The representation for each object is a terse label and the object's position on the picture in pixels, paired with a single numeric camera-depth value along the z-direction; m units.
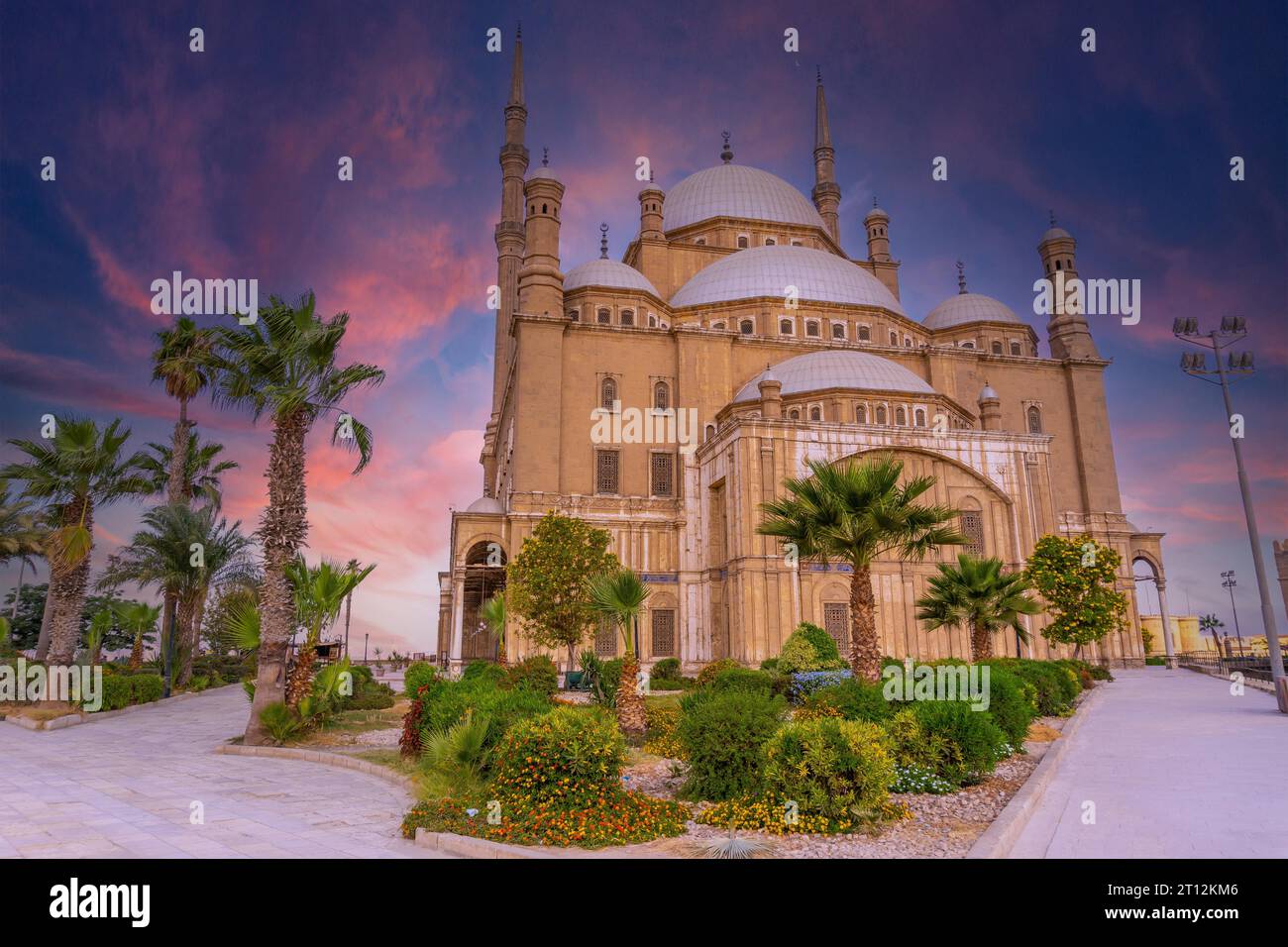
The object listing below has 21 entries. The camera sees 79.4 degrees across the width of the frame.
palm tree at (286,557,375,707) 14.54
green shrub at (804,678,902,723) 10.62
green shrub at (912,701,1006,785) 9.20
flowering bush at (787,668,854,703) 16.14
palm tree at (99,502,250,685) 23.70
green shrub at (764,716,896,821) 7.11
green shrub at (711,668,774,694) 14.93
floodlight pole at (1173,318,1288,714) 16.39
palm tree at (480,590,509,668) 22.22
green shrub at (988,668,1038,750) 11.63
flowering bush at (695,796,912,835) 6.97
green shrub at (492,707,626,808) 7.17
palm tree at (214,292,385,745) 14.44
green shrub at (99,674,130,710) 19.58
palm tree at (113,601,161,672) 25.00
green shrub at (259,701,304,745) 13.42
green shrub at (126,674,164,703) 20.97
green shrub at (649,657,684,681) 26.33
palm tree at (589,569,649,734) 13.38
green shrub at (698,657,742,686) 19.02
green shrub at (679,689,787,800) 8.28
